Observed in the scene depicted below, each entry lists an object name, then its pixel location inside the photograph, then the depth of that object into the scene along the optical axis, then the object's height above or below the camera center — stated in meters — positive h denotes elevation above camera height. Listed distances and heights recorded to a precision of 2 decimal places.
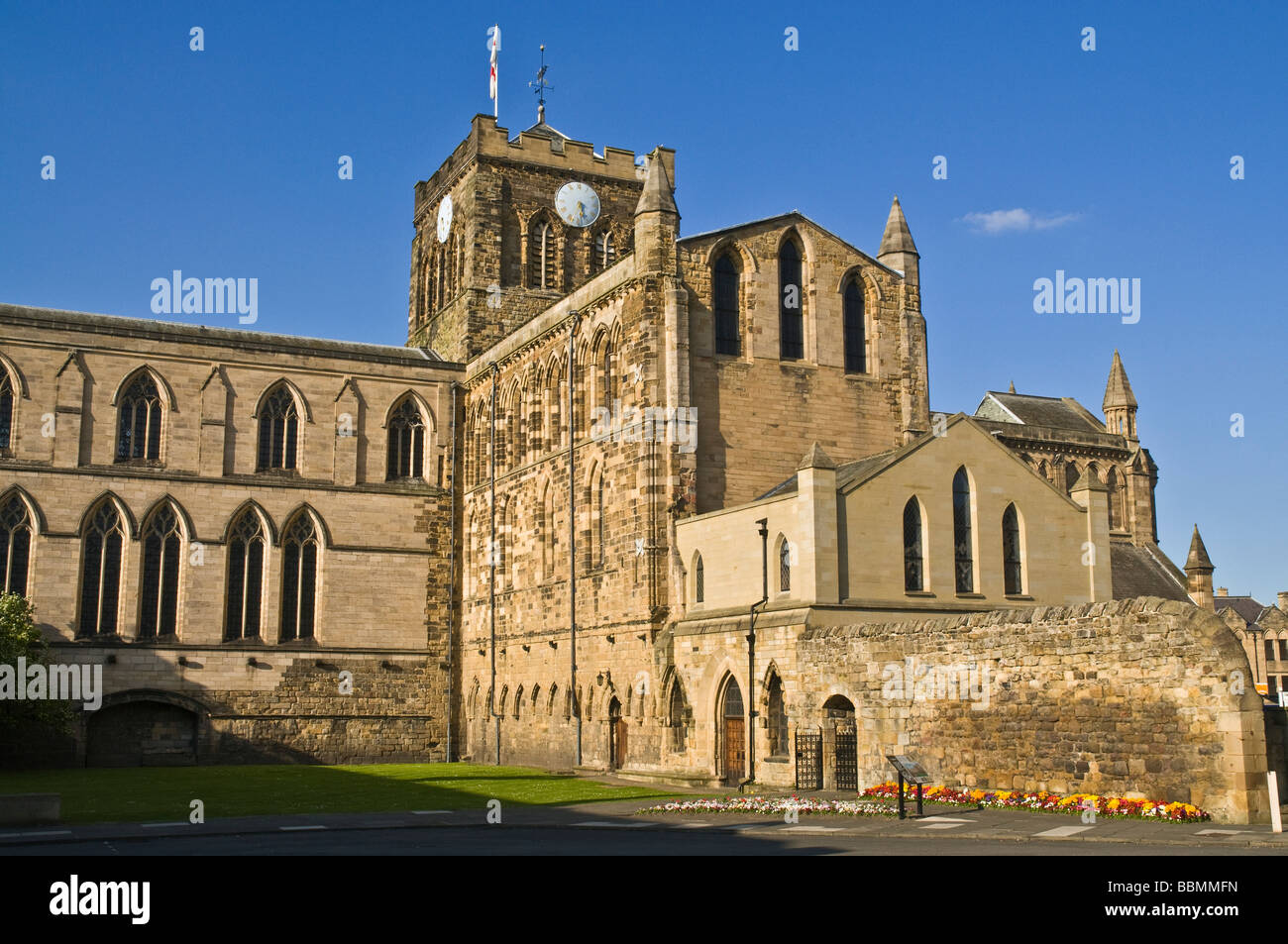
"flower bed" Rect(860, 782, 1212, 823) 21.22 -2.22
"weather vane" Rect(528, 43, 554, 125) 62.94 +26.77
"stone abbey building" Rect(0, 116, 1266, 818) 27.57 +4.60
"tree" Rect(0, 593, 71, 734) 41.94 +0.99
